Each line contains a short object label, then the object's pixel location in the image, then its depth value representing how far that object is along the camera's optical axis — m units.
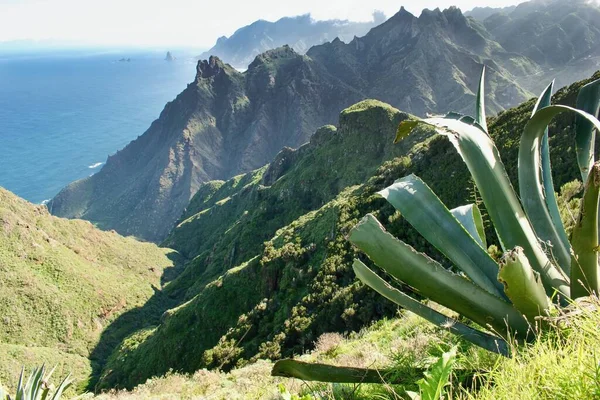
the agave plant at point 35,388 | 3.32
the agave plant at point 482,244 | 2.14
